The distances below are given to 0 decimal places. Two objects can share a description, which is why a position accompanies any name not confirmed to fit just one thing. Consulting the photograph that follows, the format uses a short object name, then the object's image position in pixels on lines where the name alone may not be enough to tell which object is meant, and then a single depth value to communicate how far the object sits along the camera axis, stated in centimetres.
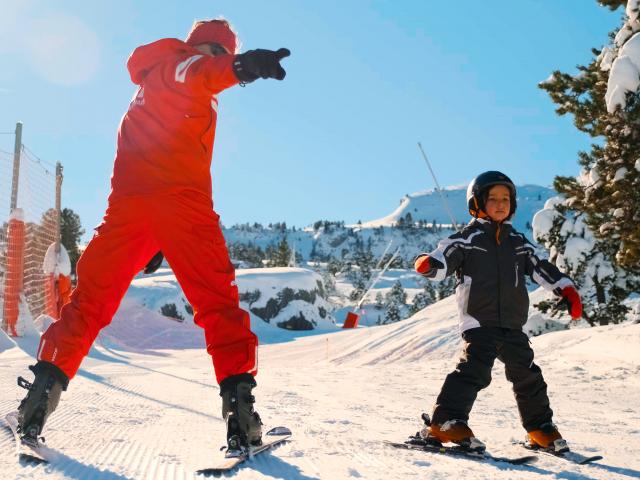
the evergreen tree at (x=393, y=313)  7000
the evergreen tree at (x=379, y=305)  9056
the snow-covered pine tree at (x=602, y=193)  836
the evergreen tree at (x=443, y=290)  7142
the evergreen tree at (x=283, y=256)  7531
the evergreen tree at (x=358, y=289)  9826
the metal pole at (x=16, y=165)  1015
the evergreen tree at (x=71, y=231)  4256
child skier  265
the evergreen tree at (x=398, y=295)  8669
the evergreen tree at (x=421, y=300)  7321
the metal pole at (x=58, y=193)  1280
